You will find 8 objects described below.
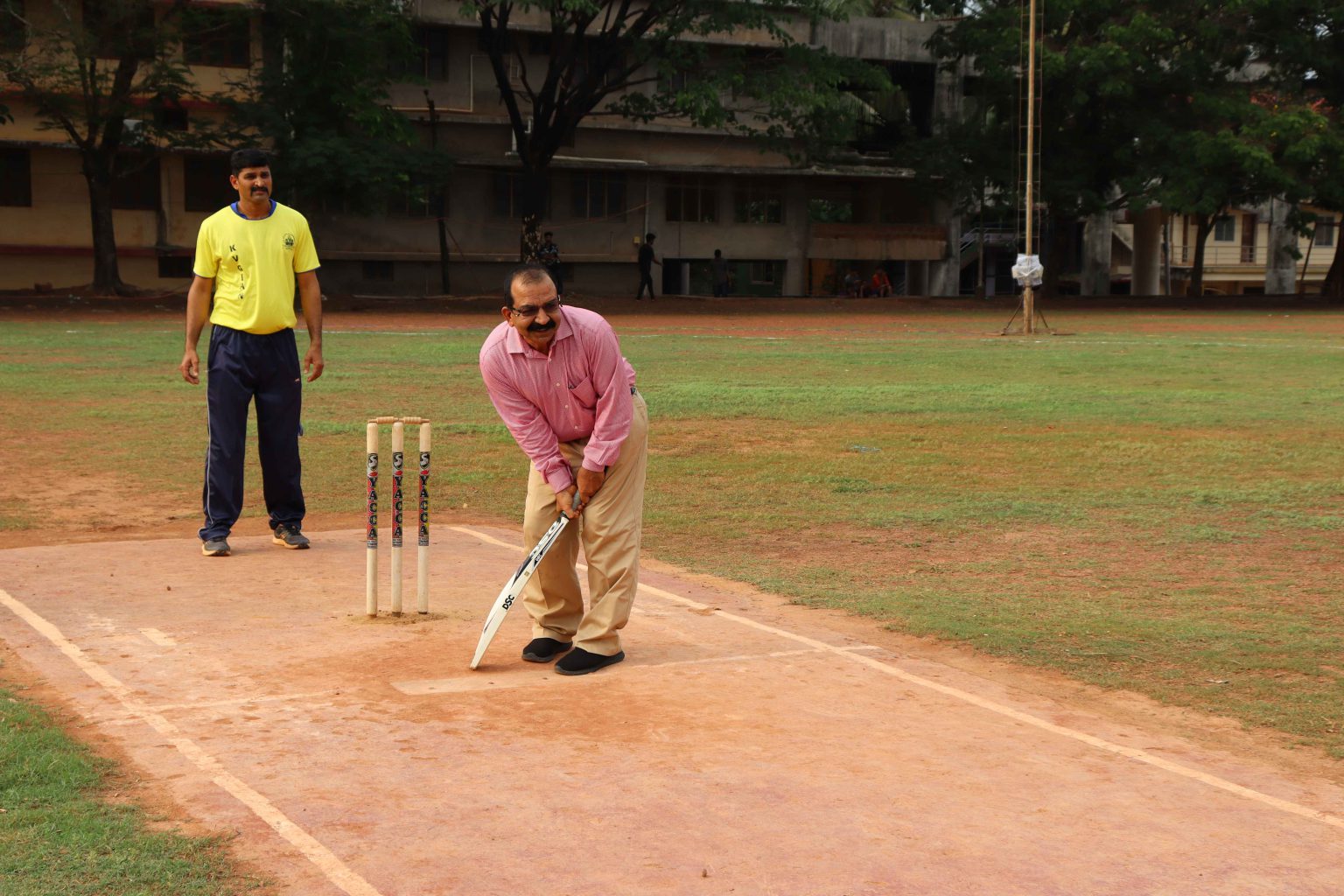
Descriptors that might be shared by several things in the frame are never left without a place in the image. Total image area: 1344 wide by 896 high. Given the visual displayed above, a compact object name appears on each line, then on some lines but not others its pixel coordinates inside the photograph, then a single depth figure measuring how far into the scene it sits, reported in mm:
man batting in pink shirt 5977
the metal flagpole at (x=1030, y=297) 30953
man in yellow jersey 8250
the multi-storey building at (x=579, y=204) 42281
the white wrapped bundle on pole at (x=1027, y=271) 30969
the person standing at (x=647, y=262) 44969
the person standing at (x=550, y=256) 38531
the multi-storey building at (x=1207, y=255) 56156
